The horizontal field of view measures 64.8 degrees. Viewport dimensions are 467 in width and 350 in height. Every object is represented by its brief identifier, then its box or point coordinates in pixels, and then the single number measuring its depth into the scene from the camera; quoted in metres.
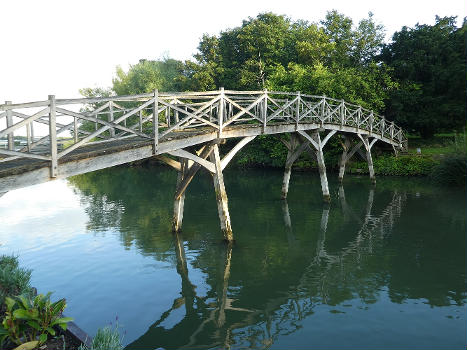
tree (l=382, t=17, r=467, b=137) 28.80
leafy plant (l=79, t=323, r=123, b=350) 4.58
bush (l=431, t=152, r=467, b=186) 20.42
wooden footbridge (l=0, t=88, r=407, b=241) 6.30
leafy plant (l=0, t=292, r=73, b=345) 4.43
